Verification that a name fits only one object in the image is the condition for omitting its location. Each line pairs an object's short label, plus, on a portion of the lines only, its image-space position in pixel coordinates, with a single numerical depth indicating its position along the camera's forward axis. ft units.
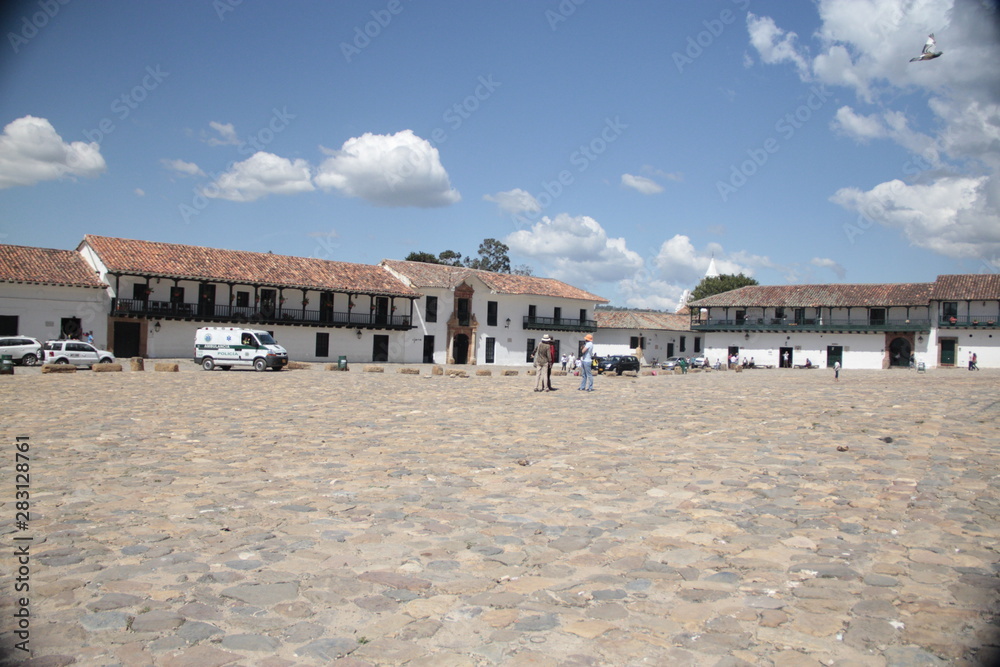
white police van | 92.48
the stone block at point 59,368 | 74.24
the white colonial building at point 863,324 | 167.32
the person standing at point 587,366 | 65.37
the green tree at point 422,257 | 222.48
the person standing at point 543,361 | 62.85
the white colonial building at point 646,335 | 198.08
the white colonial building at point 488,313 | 155.43
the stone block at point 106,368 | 77.46
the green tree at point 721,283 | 265.13
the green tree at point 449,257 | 242.66
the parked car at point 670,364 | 152.50
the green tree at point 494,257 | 252.01
